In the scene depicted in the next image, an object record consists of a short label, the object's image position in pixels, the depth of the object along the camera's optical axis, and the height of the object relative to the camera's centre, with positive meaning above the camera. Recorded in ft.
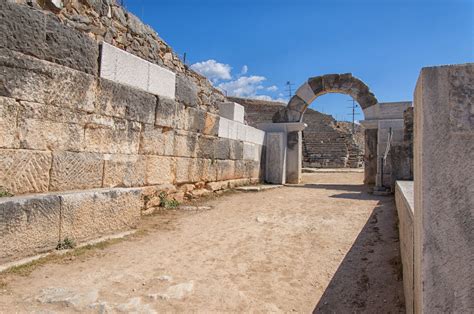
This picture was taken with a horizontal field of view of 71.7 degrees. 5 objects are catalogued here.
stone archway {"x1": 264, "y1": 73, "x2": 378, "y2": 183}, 31.83 +5.35
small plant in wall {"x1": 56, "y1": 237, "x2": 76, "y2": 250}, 10.07 -2.80
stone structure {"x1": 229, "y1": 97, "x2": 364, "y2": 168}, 72.33 +4.97
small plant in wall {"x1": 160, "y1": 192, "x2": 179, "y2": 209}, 17.43 -2.36
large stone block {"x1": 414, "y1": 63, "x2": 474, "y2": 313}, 4.22 -0.28
